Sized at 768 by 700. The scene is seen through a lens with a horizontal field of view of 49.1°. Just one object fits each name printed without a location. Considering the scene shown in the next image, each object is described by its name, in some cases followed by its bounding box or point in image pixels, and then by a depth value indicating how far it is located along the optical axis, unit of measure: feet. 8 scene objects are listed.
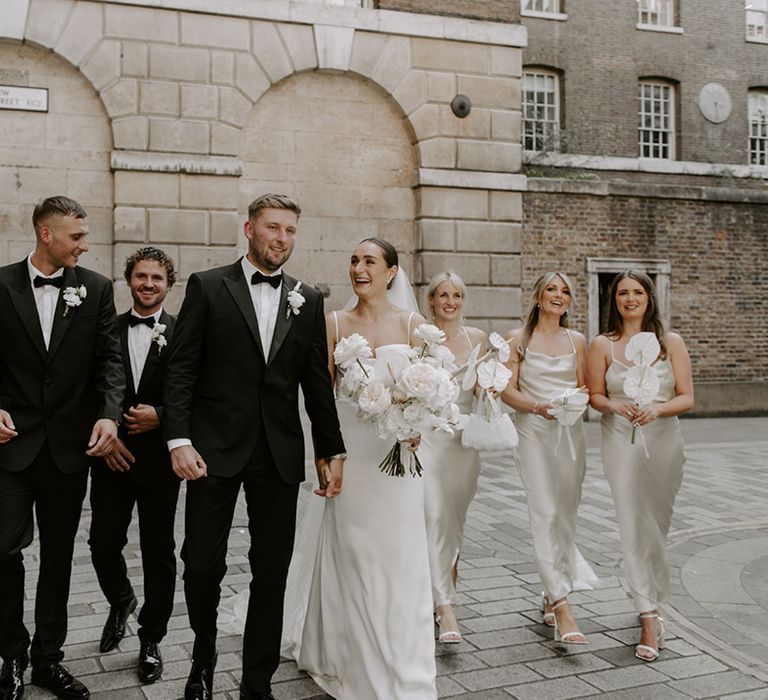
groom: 11.91
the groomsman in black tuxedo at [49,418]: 12.47
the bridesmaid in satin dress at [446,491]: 16.22
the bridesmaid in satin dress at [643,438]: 15.55
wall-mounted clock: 76.89
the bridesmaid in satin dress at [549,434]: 16.08
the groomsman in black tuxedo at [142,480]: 14.01
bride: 12.41
